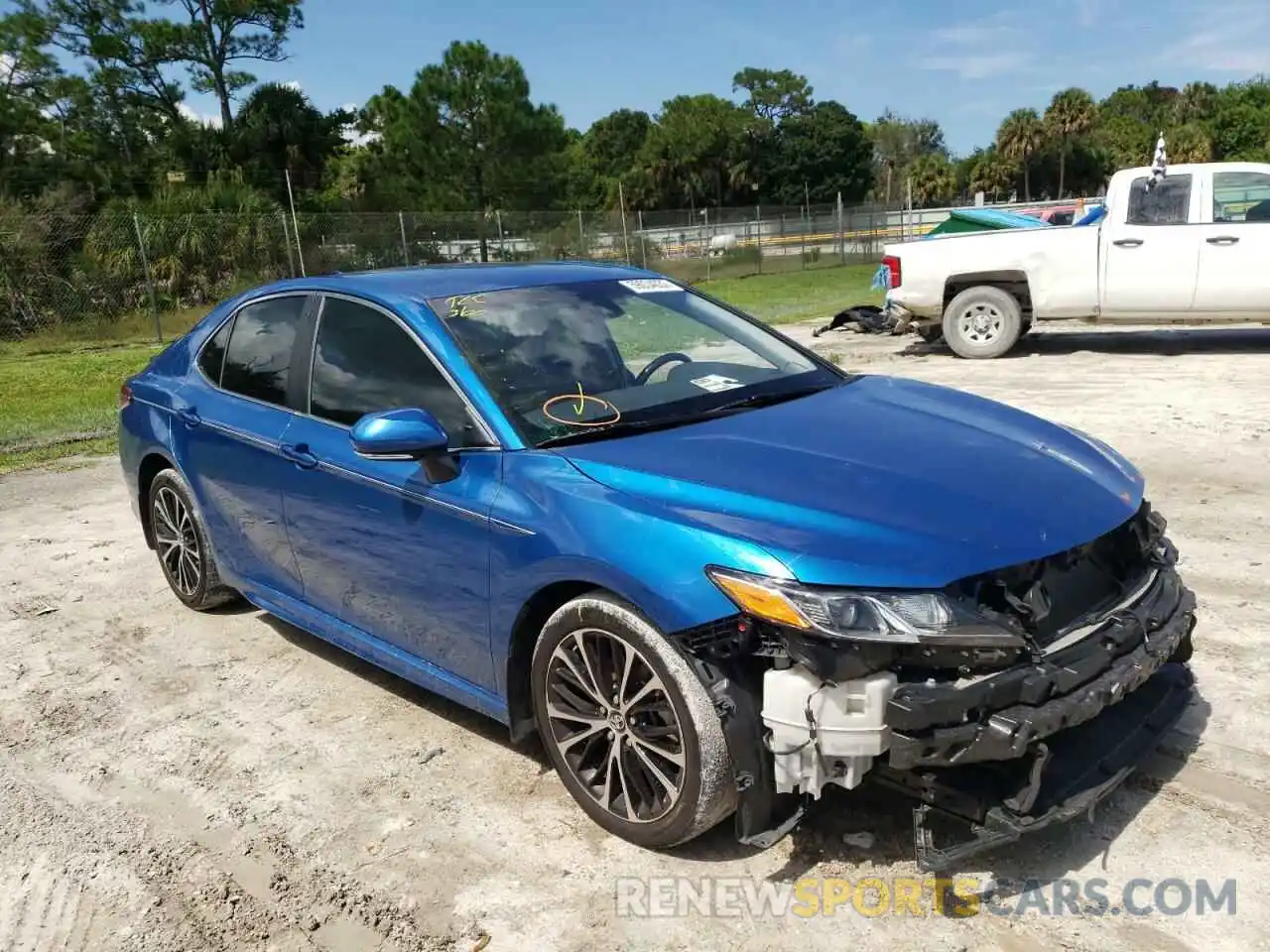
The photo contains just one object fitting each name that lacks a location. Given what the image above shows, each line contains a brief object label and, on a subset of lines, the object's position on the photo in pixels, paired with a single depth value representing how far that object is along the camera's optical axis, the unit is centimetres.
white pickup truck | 1060
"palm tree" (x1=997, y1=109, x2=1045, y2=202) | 7650
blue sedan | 256
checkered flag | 1085
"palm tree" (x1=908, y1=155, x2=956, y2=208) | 7531
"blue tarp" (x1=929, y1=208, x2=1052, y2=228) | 1338
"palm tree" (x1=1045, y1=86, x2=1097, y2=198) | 7500
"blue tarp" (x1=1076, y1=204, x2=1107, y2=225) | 1154
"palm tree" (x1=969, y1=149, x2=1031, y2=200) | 7756
